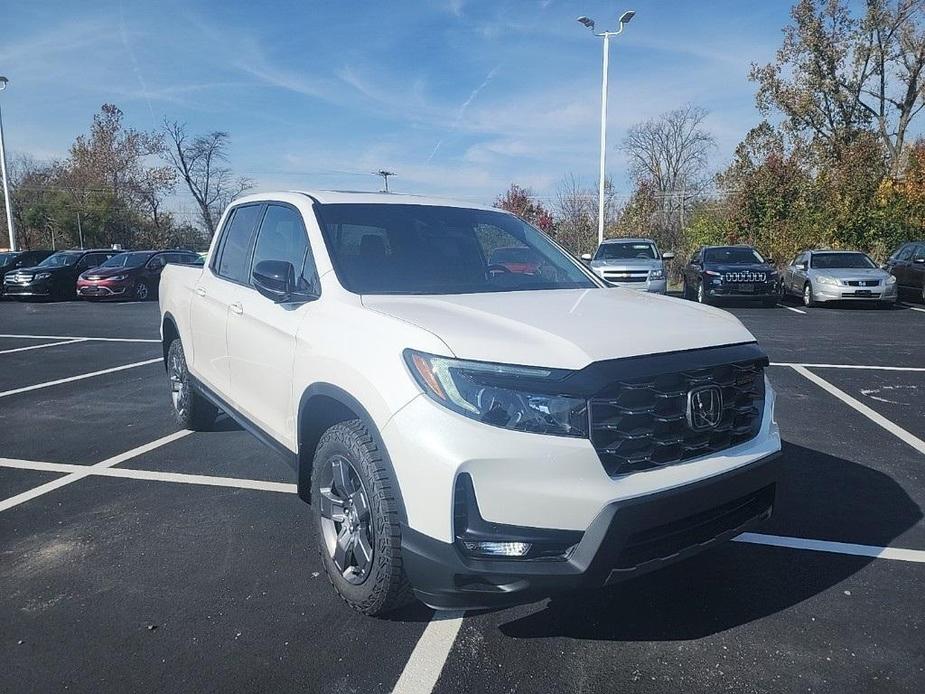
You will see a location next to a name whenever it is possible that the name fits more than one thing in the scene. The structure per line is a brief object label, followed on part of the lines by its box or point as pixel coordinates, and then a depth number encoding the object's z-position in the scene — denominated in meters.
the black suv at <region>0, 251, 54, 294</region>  22.00
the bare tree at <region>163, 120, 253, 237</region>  44.38
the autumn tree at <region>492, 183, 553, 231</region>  35.41
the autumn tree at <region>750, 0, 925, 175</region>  27.72
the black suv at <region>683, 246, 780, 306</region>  16.42
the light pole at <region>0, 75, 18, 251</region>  29.19
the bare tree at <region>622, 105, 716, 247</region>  38.91
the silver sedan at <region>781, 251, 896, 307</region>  15.28
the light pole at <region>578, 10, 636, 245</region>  22.73
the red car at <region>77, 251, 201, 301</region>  19.45
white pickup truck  2.28
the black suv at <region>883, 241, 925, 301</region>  16.14
